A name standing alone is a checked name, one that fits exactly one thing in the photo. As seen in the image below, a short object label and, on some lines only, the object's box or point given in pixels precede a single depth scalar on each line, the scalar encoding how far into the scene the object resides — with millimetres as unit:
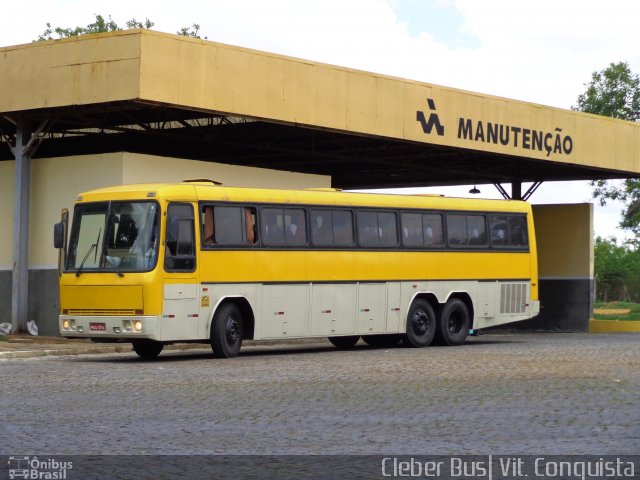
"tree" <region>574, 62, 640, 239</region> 69688
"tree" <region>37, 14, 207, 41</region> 69625
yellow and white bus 22844
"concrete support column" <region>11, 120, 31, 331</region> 28922
